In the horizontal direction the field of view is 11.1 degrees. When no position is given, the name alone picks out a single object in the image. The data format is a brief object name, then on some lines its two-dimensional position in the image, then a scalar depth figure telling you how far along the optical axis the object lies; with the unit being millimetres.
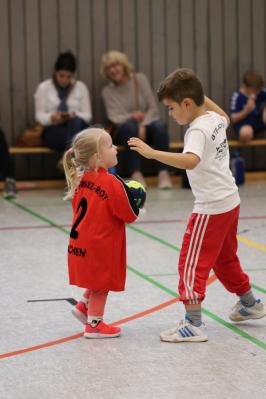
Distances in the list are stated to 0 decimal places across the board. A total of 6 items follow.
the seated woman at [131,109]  14824
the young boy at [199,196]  6278
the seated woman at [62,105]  14648
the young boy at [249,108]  15611
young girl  6390
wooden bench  14847
